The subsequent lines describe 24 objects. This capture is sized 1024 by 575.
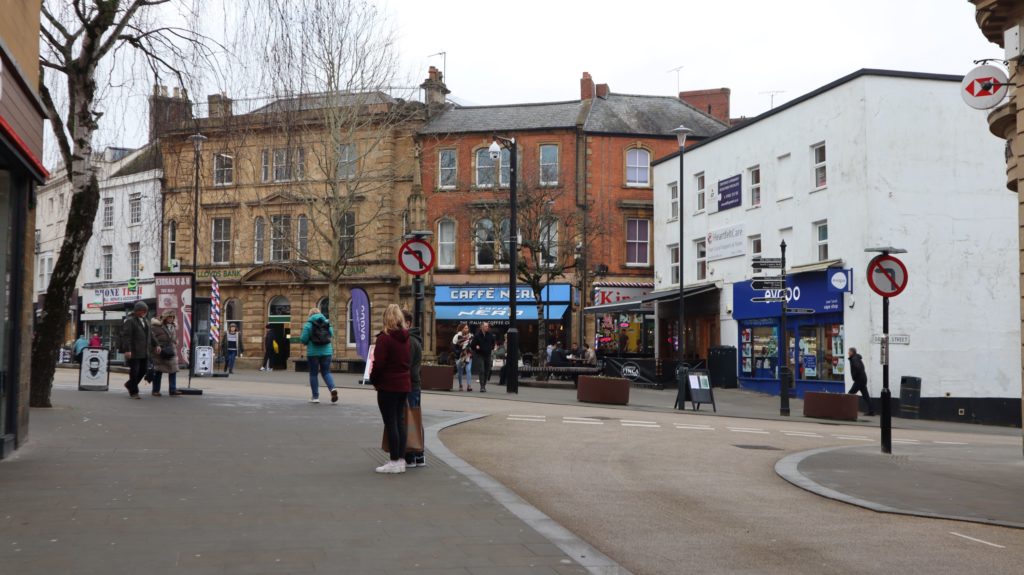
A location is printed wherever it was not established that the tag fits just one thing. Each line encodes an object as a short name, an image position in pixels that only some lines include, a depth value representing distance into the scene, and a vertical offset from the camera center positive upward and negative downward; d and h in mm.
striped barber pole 35375 +1440
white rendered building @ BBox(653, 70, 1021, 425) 30016 +3322
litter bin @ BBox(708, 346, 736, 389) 36406 -364
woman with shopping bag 10703 -261
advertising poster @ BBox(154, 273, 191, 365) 26016 +1528
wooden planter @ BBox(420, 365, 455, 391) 28141 -556
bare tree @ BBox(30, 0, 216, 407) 14914 +3630
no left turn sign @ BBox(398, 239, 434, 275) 14055 +1288
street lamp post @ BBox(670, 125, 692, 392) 28047 +3437
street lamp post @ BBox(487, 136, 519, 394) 27469 +1232
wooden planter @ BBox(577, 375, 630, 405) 25984 -820
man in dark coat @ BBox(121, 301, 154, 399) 19656 +207
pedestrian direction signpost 25783 +1662
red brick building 47656 +7284
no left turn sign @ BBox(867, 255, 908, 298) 15789 +1179
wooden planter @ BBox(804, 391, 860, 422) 25781 -1189
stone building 42875 +5696
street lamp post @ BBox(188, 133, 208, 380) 14986 +3090
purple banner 32062 +1099
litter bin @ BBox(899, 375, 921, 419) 28566 -1046
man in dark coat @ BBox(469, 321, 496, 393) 28673 +287
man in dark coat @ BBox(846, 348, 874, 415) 28078 -433
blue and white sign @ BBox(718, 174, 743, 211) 37462 +5731
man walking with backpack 19297 +175
